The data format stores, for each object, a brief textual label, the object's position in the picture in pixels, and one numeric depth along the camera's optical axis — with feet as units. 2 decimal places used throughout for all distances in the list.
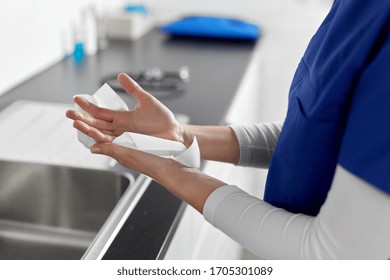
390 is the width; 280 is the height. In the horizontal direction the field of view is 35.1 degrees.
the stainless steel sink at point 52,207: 4.62
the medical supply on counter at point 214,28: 8.27
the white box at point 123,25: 8.27
